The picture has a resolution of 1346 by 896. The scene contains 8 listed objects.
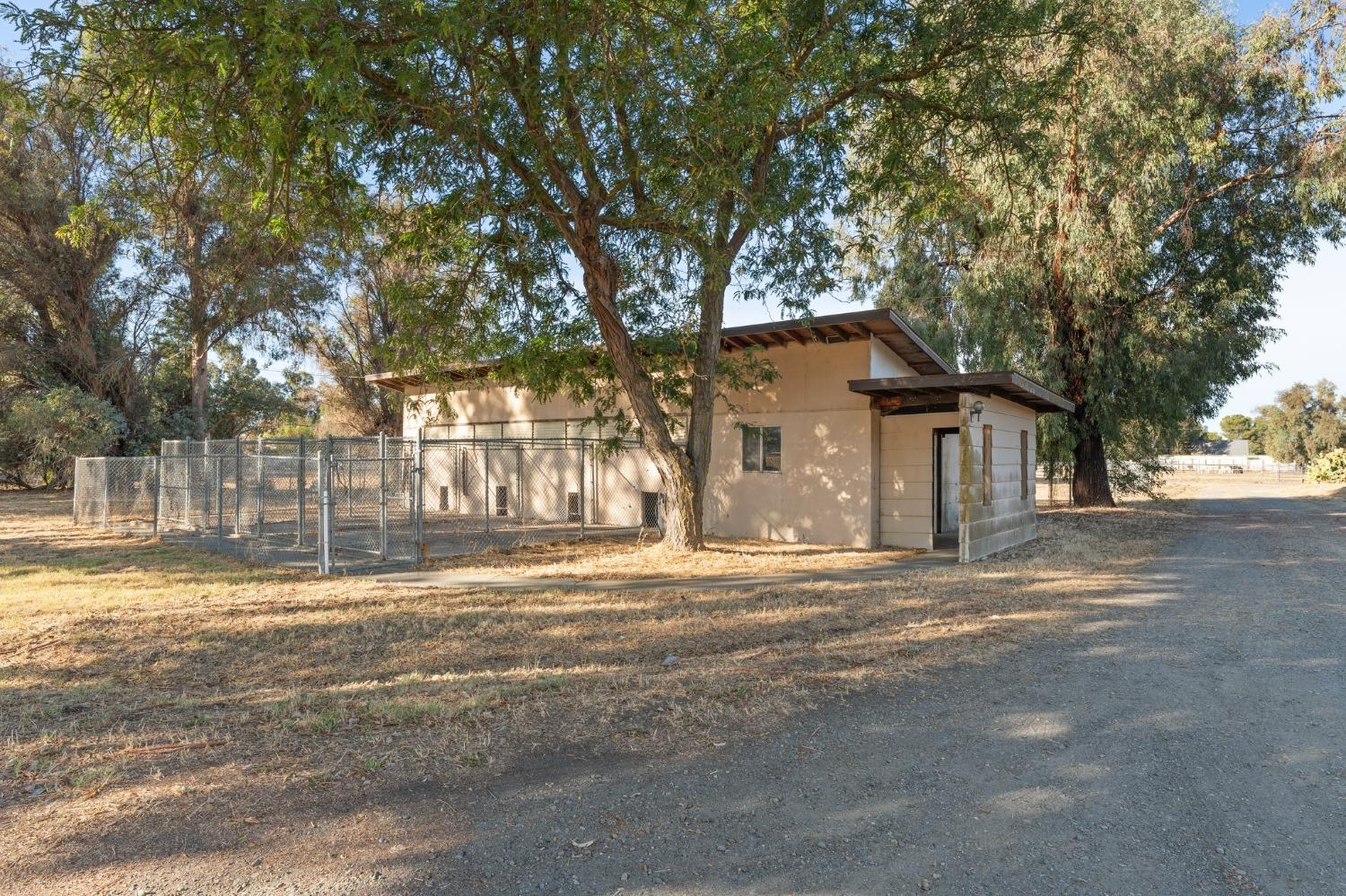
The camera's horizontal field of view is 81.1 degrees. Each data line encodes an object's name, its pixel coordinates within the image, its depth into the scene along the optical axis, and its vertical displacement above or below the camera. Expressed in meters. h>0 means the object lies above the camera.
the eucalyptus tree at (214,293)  22.84 +6.15
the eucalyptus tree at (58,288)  24.27 +6.44
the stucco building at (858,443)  13.52 +0.57
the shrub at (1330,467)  40.06 +0.12
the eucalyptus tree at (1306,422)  55.81 +3.74
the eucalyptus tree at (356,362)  35.11 +5.22
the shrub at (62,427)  23.25 +1.57
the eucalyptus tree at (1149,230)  17.16 +5.84
